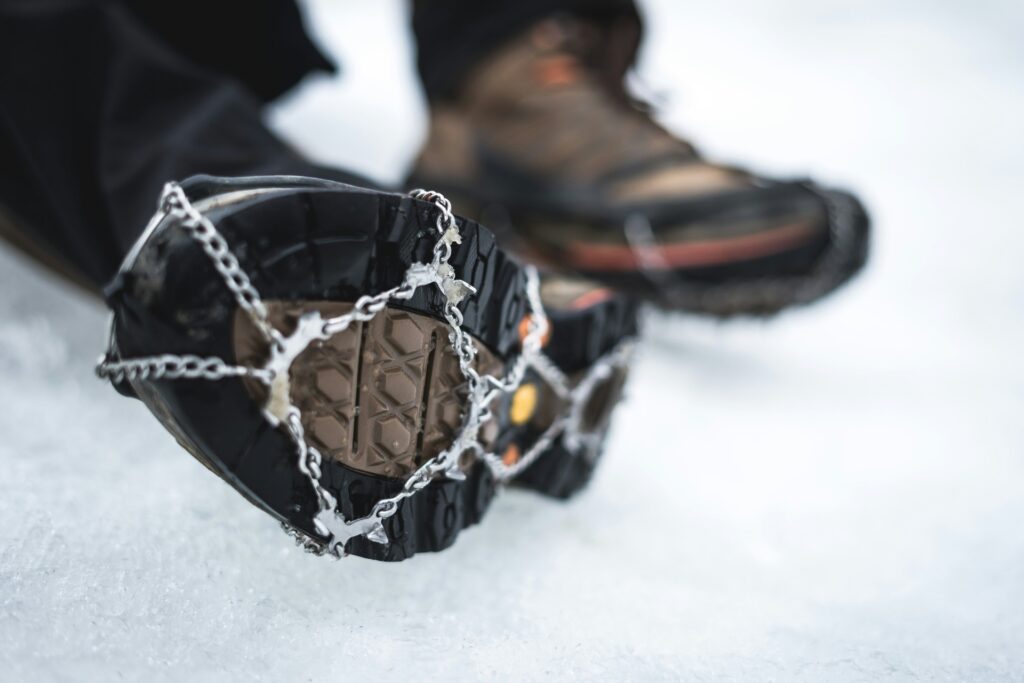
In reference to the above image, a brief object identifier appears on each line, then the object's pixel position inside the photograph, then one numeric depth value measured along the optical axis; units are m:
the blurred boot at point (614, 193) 0.90
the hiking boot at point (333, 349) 0.34
